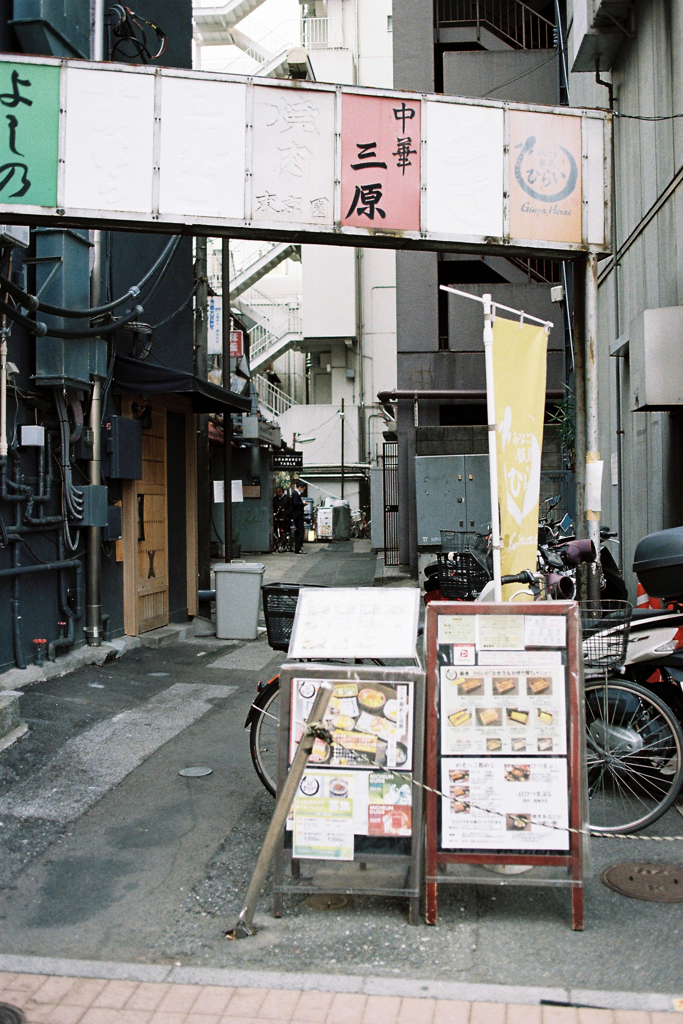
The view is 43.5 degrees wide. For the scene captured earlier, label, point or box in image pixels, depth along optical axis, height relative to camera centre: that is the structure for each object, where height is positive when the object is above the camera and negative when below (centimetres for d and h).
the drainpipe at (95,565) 929 -51
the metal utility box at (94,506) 905 +13
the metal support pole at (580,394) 647 +91
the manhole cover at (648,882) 419 -188
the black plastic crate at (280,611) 523 -59
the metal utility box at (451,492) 1588 +38
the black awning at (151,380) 995 +161
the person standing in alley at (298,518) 2562 -9
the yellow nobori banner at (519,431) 547 +53
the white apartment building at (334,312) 3459 +850
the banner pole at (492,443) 520 +43
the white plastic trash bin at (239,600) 1144 -112
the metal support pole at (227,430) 1321 +134
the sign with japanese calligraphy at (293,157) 634 +267
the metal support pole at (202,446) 1303 +108
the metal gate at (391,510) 1950 +9
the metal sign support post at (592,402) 630 +83
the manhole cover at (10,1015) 320 -187
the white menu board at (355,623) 409 -54
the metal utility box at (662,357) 870 +155
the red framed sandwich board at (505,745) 385 -105
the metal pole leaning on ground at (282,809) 373 -129
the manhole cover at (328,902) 412 -189
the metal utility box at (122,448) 980 +80
